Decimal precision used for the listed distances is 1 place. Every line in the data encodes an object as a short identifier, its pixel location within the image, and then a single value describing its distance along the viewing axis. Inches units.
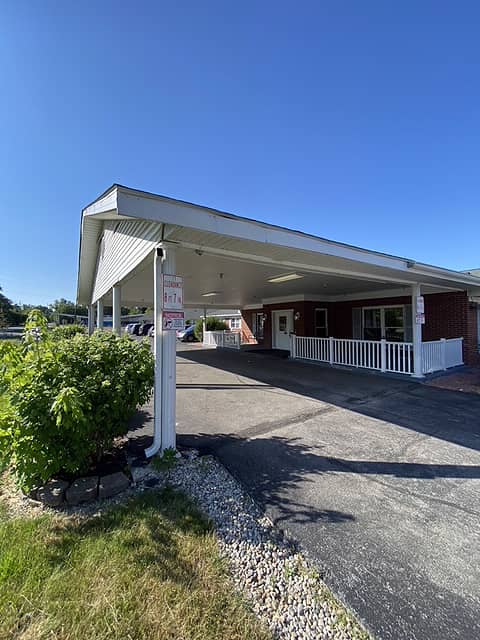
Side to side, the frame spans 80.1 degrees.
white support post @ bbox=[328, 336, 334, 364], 428.5
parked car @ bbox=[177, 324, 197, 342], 1008.2
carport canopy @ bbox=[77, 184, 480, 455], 149.1
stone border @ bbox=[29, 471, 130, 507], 109.8
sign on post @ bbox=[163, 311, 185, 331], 148.6
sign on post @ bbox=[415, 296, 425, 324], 329.4
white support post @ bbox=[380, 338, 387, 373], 366.6
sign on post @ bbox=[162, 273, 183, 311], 150.2
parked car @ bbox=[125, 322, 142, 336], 1237.0
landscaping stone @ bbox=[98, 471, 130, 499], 115.1
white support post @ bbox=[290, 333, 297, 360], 506.6
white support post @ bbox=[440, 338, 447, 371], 375.2
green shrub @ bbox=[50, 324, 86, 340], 151.7
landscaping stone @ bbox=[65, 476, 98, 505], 110.1
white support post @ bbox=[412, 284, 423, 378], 333.7
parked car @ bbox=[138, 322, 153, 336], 1218.5
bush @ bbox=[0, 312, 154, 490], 103.4
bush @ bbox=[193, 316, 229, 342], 896.3
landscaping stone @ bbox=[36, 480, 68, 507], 108.9
